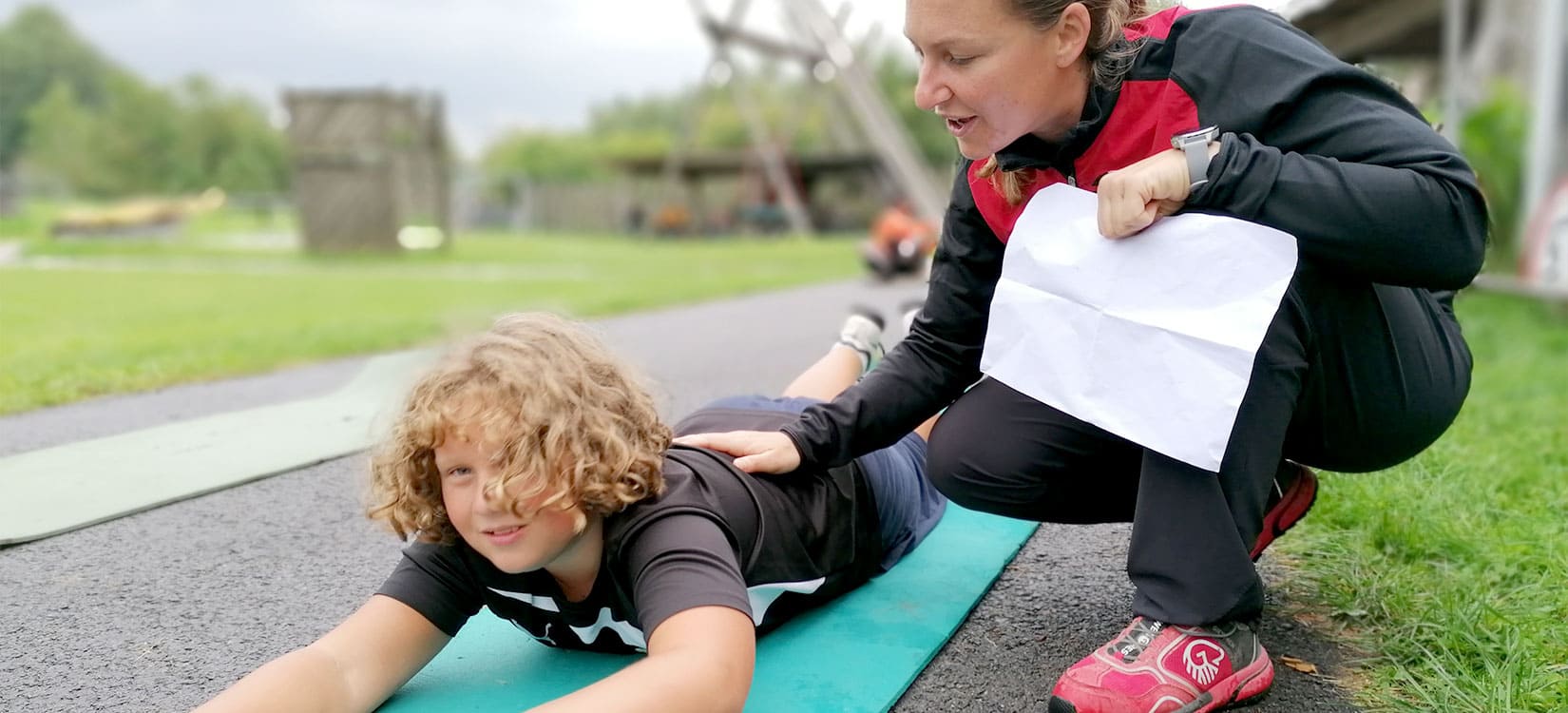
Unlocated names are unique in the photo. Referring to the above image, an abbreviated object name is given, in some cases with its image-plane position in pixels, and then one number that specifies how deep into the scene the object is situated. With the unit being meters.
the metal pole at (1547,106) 6.89
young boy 1.35
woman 1.43
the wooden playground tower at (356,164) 13.98
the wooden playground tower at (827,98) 14.78
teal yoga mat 1.57
